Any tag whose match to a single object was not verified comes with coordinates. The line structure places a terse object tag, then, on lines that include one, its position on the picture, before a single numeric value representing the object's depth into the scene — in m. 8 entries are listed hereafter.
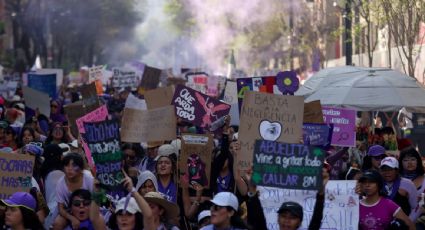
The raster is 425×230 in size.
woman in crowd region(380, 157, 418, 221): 19.23
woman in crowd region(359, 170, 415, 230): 17.34
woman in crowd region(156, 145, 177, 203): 20.42
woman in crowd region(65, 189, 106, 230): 16.55
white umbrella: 28.37
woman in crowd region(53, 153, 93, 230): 18.37
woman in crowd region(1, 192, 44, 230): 15.68
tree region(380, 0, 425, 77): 41.62
